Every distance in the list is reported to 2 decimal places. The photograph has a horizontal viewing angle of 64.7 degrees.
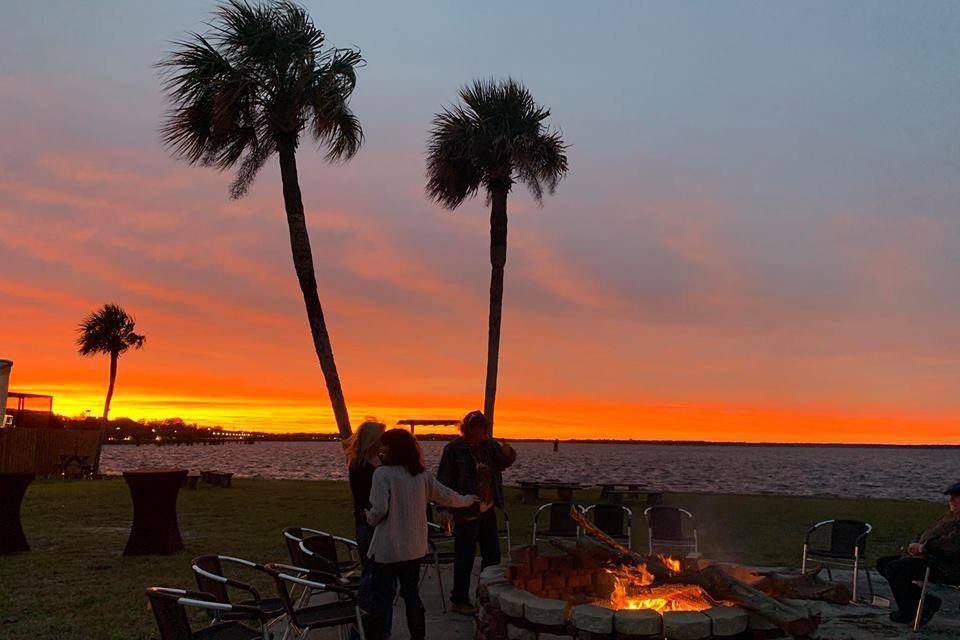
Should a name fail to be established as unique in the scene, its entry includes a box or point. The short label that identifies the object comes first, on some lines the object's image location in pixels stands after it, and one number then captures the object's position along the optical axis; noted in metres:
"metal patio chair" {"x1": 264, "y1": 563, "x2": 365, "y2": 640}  4.61
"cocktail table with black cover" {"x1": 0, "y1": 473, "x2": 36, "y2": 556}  10.29
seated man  6.29
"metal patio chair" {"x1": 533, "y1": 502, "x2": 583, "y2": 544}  8.46
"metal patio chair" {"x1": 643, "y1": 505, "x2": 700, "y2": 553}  8.43
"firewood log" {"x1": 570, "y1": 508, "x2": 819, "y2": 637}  4.92
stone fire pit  4.77
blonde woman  5.45
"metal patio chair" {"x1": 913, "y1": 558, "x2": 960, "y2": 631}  6.17
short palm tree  38.34
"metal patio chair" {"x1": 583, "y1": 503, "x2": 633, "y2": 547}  8.55
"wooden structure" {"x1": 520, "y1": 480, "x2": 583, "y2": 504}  18.59
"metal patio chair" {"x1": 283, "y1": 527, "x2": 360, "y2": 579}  5.86
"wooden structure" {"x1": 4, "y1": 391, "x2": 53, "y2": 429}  30.88
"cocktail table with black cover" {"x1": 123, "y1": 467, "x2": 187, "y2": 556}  10.45
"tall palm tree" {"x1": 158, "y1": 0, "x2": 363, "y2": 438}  12.28
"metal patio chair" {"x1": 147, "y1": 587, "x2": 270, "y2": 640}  3.96
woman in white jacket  5.03
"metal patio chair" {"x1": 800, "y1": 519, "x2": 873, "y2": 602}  7.36
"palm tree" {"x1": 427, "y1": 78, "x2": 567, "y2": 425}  17.06
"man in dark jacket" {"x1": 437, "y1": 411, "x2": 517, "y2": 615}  6.74
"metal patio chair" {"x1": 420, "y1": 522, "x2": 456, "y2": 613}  6.79
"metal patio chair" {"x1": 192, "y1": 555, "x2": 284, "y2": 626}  4.64
